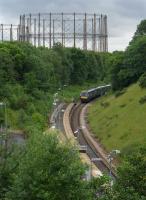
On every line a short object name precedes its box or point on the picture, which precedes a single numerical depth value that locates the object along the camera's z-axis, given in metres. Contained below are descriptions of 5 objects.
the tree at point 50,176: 33.81
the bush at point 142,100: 94.46
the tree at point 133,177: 32.66
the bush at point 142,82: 103.21
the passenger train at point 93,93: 130.50
